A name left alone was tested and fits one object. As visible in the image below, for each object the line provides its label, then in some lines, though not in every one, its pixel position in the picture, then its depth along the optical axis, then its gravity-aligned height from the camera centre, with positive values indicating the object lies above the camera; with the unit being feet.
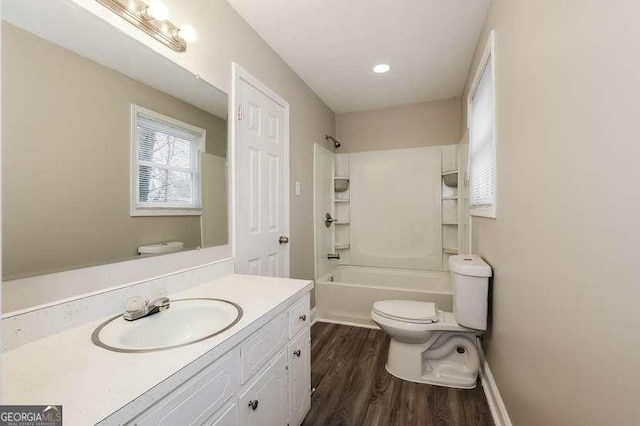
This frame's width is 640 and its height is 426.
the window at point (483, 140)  5.47 +1.72
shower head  11.44 +3.04
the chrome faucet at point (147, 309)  3.38 -1.19
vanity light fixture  3.62 +2.71
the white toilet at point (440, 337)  5.74 -2.81
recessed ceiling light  8.07 +4.26
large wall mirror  2.81 +0.83
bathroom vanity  2.02 -1.32
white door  5.91 +0.83
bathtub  8.69 -2.62
